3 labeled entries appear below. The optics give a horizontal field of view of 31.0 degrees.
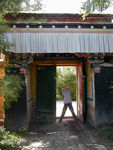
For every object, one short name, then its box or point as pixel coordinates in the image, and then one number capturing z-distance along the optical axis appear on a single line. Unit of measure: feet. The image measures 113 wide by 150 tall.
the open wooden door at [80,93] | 29.55
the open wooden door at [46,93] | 29.60
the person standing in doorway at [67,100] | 30.26
